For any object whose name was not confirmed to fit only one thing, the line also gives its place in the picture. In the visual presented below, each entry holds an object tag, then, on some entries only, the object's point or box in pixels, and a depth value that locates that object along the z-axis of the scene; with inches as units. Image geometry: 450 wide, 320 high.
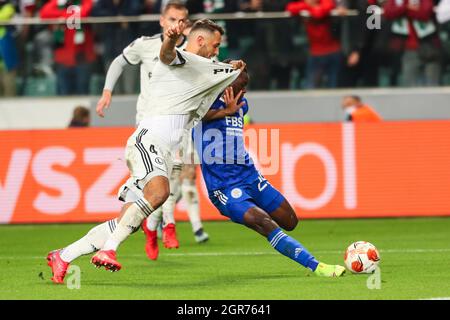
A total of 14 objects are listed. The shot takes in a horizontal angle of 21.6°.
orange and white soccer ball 406.3
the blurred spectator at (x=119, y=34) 806.5
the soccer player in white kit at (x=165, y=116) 382.3
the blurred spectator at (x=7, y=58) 830.5
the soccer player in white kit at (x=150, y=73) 488.1
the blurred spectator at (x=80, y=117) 763.4
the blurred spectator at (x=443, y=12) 771.4
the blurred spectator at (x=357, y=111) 754.8
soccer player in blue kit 416.5
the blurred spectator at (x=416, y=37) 767.7
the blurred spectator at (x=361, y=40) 780.6
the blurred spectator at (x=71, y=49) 815.1
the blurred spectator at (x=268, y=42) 792.3
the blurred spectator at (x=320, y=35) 783.1
